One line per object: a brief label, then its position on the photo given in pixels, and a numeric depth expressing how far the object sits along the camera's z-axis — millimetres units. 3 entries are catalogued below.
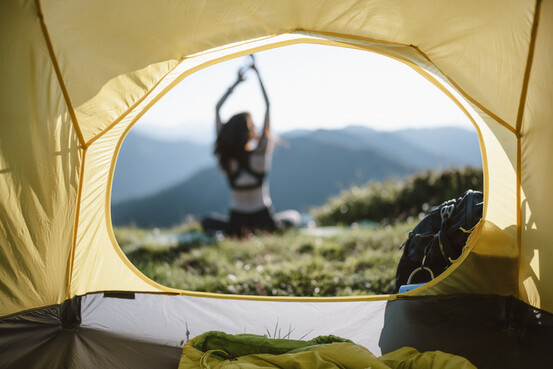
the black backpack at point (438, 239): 2387
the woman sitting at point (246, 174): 5680
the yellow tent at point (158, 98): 1975
